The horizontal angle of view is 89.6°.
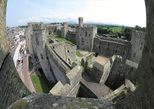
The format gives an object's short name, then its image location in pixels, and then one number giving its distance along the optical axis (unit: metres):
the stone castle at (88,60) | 7.96
